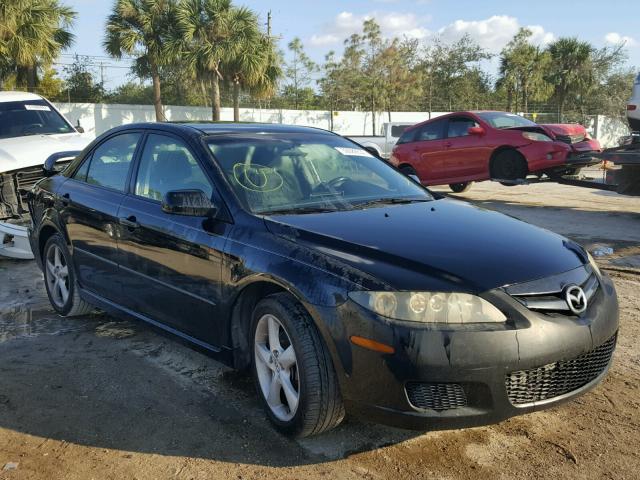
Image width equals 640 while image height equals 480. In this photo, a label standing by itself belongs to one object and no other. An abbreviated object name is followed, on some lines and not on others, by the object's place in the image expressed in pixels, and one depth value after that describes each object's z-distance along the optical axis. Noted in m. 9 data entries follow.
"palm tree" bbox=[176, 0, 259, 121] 25.27
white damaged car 7.09
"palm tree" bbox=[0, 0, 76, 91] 21.91
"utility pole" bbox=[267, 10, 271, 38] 33.63
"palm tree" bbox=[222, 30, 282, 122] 26.30
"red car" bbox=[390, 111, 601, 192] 10.64
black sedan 2.61
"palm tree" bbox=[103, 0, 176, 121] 25.12
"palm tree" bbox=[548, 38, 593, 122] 39.03
